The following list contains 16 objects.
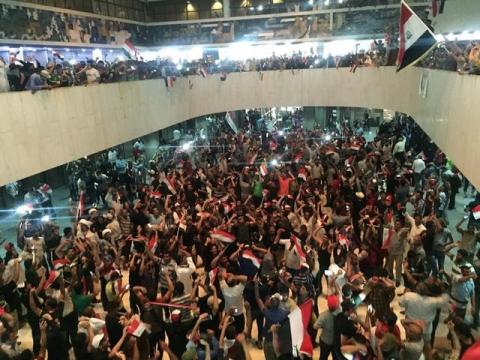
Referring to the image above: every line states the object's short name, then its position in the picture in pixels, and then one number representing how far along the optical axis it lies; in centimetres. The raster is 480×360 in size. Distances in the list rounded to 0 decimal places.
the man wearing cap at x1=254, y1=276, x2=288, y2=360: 554
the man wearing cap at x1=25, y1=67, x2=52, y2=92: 1118
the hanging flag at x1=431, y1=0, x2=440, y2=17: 1815
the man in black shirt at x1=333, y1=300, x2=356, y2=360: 500
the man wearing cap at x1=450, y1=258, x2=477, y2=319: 601
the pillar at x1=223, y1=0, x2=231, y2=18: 3306
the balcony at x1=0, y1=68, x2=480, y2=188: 997
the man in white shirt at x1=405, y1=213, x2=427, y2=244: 792
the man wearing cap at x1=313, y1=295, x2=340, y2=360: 517
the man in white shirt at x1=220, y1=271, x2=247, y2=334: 600
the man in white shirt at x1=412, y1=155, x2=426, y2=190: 1245
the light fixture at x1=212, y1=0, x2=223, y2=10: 3382
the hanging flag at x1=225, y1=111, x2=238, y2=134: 1733
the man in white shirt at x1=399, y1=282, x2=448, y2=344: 546
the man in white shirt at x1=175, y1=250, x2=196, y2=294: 661
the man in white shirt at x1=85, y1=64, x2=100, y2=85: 1372
